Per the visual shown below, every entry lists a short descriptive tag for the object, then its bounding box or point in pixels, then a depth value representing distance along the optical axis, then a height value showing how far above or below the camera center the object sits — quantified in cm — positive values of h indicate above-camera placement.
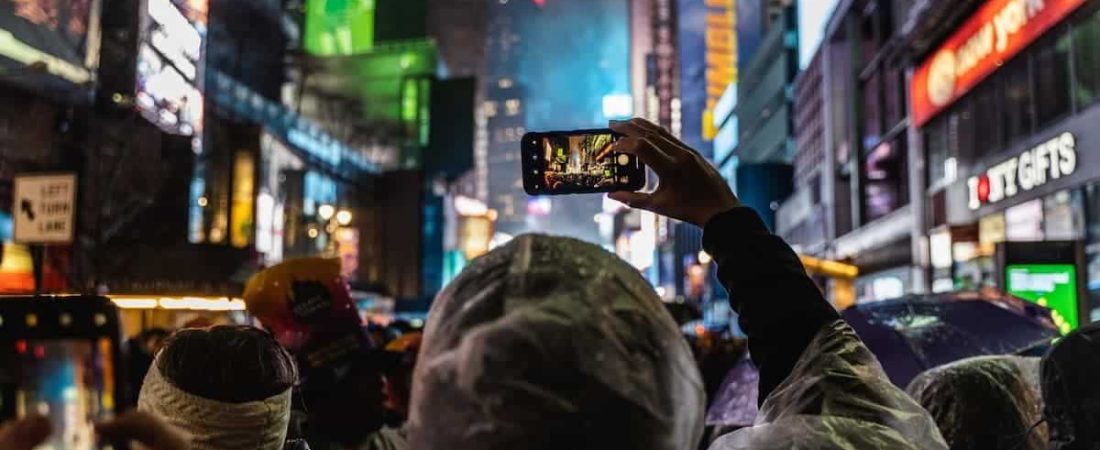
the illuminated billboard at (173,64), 1927 +499
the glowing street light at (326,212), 3688 +283
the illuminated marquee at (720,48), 9100 +2473
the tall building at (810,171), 4775 +644
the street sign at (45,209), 930 +73
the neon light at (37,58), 1642 +430
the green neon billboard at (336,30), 4747 +1358
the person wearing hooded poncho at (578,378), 118 -14
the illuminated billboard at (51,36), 1617 +469
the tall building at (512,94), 13600 +3136
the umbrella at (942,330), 427 -25
